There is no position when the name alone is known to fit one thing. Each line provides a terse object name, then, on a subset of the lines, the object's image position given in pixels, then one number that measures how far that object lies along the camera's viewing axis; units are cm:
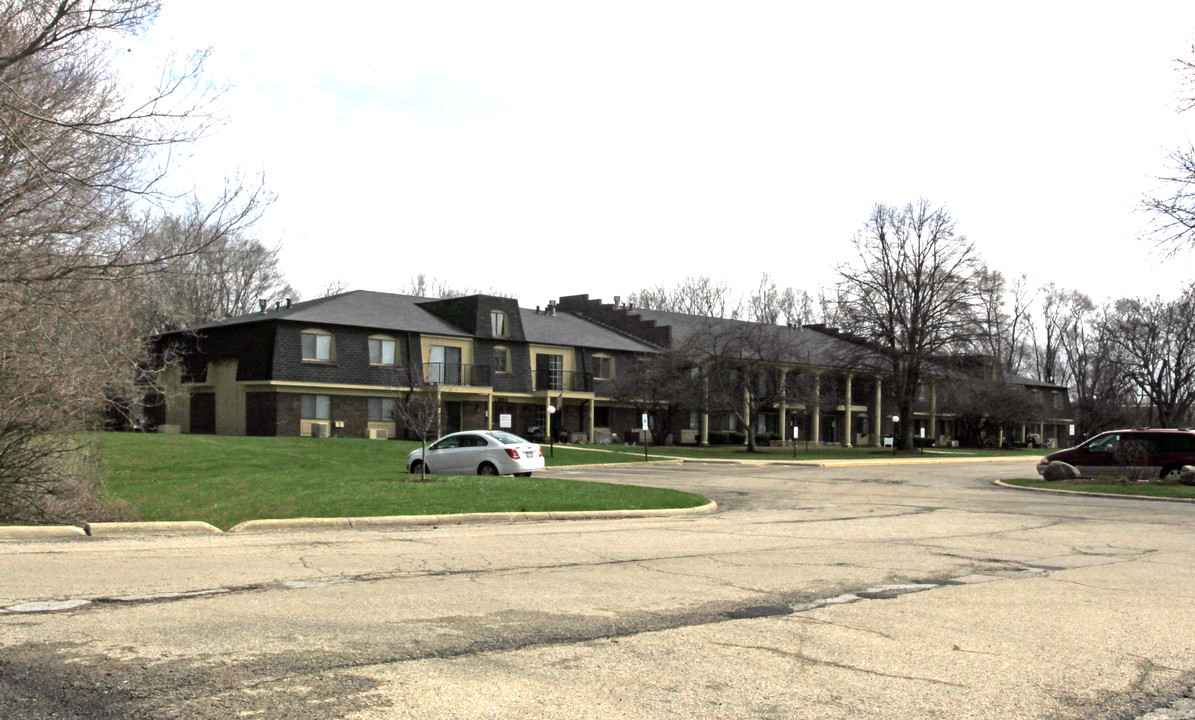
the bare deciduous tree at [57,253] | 1288
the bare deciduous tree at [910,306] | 5347
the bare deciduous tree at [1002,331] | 5425
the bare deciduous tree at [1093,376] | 7479
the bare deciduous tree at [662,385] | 5147
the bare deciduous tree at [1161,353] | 7225
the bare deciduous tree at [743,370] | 5084
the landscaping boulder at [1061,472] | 2920
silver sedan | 2541
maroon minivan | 2844
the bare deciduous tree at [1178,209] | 2614
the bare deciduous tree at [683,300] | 9119
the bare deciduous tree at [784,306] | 9394
